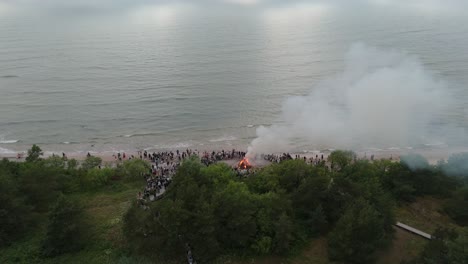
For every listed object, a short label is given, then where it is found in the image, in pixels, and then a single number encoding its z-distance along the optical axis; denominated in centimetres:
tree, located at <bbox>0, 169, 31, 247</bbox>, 3017
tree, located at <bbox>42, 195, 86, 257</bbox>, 2859
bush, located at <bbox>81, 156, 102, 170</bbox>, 4378
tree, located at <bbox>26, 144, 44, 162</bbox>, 4319
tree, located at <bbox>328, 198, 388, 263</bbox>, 2717
